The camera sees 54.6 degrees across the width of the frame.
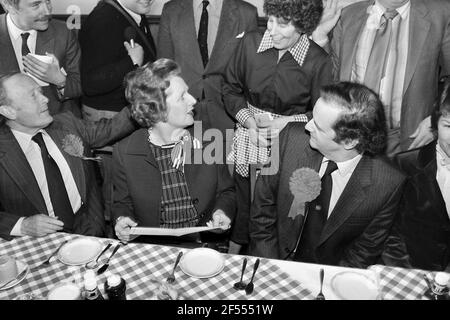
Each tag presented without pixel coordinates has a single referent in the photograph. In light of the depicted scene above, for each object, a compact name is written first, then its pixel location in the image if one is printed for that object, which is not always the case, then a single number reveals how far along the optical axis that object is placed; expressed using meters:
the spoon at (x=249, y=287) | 2.42
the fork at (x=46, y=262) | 2.63
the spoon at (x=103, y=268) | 2.57
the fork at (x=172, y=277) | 2.50
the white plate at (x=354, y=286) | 2.39
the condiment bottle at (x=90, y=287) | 2.14
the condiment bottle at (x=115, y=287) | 2.21
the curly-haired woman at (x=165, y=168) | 3.15
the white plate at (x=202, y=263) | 2.54
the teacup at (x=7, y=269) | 2.44
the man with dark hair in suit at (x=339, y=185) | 2.87
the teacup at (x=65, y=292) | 2.28
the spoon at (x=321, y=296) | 2.36
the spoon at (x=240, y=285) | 2.46
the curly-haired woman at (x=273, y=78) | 3.57
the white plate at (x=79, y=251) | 2.64
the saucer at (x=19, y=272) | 2.46
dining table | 2.43
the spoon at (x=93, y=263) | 2.62
